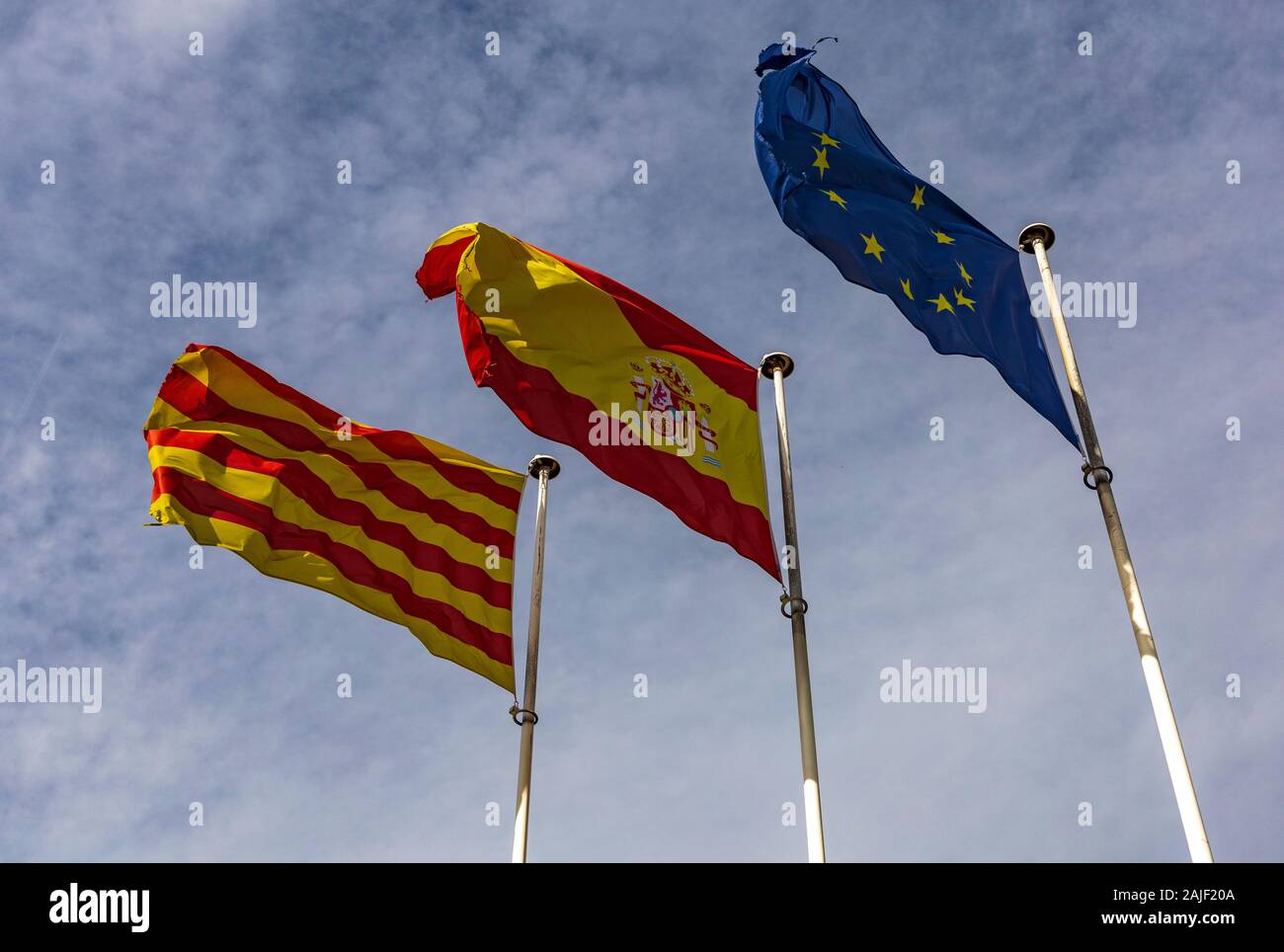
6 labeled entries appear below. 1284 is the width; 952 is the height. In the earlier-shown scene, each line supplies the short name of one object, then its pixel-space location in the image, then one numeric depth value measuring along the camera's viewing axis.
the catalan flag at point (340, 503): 17.16
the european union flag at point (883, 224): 15.47
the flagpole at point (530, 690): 14.63
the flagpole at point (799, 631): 12.74
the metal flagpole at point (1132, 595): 11.38
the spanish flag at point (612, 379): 15.66
